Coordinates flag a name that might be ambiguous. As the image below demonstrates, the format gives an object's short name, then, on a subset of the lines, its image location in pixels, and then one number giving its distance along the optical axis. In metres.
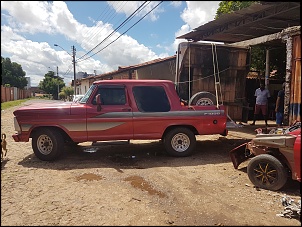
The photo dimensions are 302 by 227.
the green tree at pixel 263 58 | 13.29
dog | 5.75
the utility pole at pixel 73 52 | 32.01
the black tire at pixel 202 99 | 6.80
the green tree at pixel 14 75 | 56.27
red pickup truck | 5.87
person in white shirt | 9.96
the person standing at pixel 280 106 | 8.43
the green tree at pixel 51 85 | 63.21
